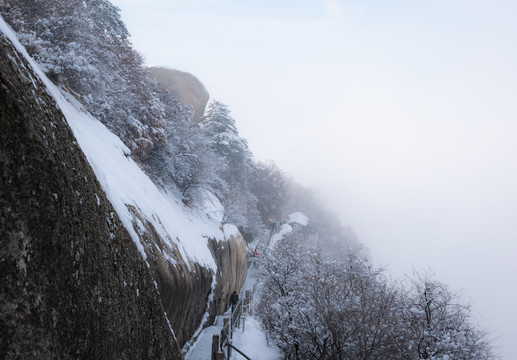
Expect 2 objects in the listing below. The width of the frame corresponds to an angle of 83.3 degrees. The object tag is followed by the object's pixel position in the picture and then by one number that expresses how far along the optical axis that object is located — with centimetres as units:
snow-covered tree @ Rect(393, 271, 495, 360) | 848
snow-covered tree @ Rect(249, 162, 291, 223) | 4719
